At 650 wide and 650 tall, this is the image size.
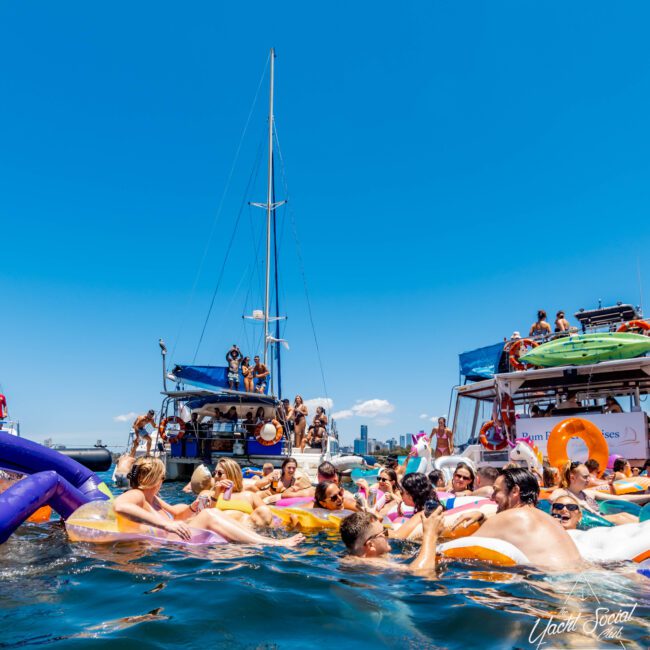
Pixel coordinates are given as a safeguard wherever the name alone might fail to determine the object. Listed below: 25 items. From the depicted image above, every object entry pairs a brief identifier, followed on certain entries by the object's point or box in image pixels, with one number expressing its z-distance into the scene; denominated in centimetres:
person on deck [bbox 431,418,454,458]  1691
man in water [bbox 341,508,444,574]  432
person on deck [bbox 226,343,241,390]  1931
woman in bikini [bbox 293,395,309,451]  2086
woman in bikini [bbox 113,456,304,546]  525
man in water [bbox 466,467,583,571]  422
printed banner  1420
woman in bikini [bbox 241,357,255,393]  1985
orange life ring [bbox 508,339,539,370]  1780
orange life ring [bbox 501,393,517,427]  1733
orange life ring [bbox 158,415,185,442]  1856
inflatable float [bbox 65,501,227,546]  525
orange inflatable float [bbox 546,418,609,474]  1273
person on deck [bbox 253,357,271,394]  2030
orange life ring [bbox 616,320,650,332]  1695
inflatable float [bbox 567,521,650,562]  455
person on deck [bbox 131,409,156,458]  1881
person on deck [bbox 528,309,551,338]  1934
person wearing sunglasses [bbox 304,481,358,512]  760
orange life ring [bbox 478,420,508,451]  1712
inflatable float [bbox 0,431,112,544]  480
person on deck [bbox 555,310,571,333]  1880
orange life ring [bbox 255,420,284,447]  1798
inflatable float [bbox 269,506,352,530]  721
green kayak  1553
